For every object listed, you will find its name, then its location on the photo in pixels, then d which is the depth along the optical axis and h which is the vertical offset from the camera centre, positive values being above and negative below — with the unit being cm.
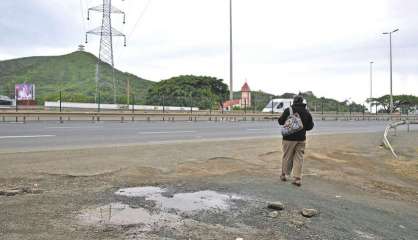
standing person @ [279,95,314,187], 742 -53
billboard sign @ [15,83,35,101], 2791 +146
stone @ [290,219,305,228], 503 -143
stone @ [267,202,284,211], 562 -134
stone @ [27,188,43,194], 584 -118
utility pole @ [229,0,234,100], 3142 +345
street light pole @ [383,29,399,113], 4788 +833
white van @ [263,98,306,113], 3906 +56
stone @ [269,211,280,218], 531 -139
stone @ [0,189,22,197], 561 -115
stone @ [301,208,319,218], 542 -139
